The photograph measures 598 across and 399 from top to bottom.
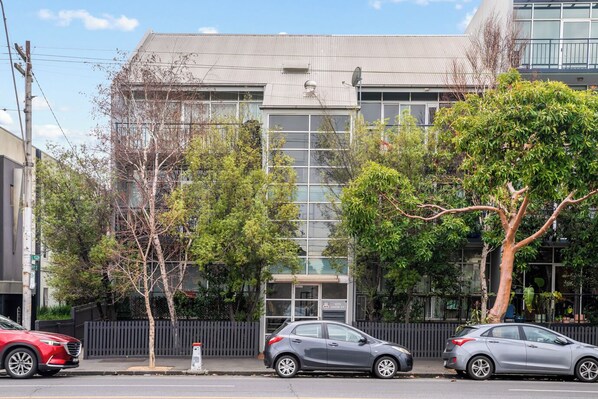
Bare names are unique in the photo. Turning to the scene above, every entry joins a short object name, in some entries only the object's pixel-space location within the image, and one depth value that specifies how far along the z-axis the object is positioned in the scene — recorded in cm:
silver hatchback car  1788
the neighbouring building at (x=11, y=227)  2928
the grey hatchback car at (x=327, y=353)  1775
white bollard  1919
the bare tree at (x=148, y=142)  2273
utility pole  2030
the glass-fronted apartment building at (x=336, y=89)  2481
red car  1695
